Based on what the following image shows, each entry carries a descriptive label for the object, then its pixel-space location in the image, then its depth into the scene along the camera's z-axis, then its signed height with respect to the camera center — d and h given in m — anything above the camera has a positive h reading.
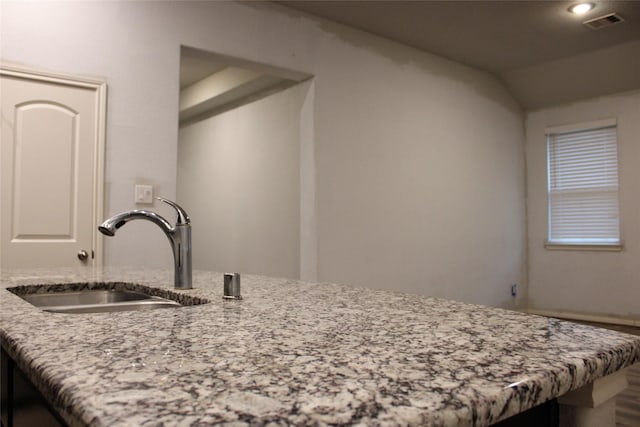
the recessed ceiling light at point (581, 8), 3.83 +1.66
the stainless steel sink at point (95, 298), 1.30 -0.20
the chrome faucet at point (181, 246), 1.31 -0.05
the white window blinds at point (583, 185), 5.28 +0.45
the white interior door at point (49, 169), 2.74 +0.30
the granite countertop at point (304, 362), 0.43 -0.15
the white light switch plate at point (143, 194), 3.09 +0.19
